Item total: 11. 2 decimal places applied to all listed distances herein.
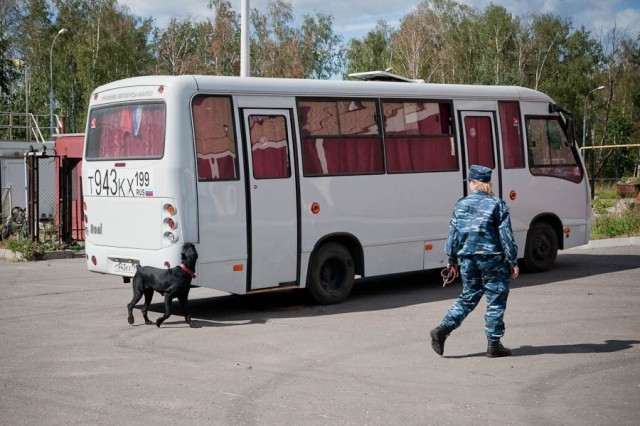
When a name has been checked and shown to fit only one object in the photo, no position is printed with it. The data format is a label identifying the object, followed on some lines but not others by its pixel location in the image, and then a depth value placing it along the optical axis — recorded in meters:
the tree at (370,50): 78.44
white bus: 11.89
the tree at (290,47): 72.56
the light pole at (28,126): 35.28
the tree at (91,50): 67.19
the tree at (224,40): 70.56
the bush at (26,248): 19.94
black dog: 11.33
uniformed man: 9.22
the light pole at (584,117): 74.03
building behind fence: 21.33
